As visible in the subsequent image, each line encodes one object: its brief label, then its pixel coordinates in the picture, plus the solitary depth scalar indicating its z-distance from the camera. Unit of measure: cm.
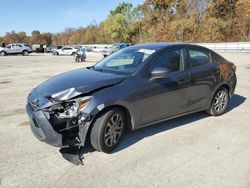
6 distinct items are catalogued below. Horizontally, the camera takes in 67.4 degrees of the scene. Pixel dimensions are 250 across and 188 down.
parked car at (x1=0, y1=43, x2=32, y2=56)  2499
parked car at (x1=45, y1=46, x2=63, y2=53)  3489
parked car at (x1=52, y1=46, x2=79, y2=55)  2657
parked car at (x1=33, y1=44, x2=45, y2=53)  3439
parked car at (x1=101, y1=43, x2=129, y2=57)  2102
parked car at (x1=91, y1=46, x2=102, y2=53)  2976
